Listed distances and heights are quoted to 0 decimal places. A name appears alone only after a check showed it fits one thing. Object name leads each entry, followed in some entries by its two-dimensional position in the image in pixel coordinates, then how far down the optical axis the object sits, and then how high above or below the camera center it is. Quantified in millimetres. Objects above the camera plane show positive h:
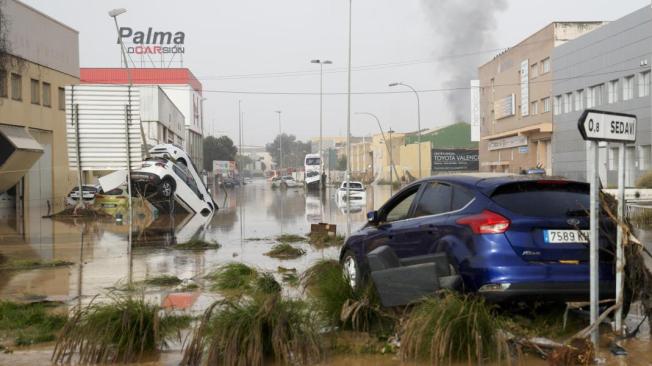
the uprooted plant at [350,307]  6406 -1196
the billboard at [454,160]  82188 +1562
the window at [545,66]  52844 +7994
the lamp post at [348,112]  28177 +2702
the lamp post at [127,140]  10972 +622
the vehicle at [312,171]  72169 +376
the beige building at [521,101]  52531 +6072
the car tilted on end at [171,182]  27469 -256
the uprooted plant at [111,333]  5703 -1265
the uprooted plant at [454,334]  5320 -1212
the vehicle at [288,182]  88300 -976
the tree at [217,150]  126125 +4521
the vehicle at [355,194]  44219 -1321
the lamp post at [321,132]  56531 +4084
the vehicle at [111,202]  30531 -1112
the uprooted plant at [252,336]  5379 -1237
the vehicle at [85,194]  38719 -972
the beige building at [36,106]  32281 +3858
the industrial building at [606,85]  38438 +5341
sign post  5469 +41
